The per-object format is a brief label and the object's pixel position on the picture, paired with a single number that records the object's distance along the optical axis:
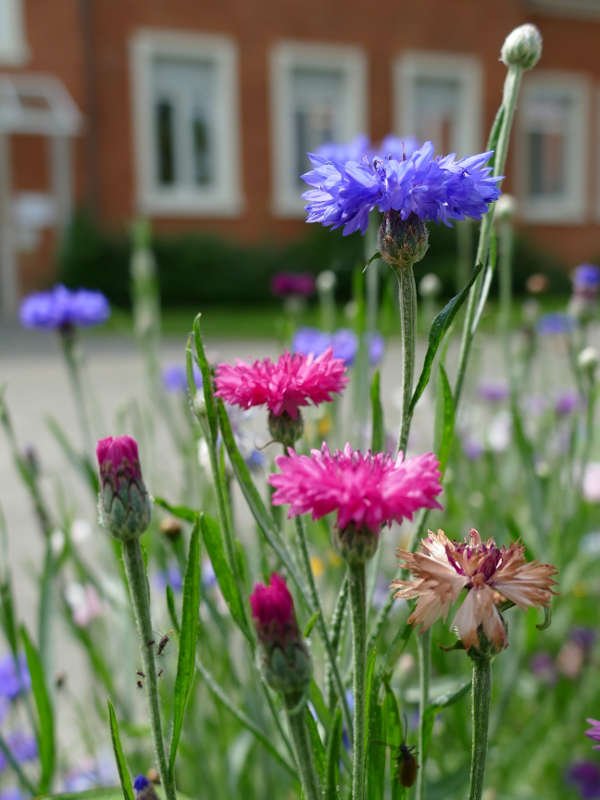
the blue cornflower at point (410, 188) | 0.42
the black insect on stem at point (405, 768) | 0.46
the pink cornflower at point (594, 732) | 0.40
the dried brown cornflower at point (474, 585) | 0.37
